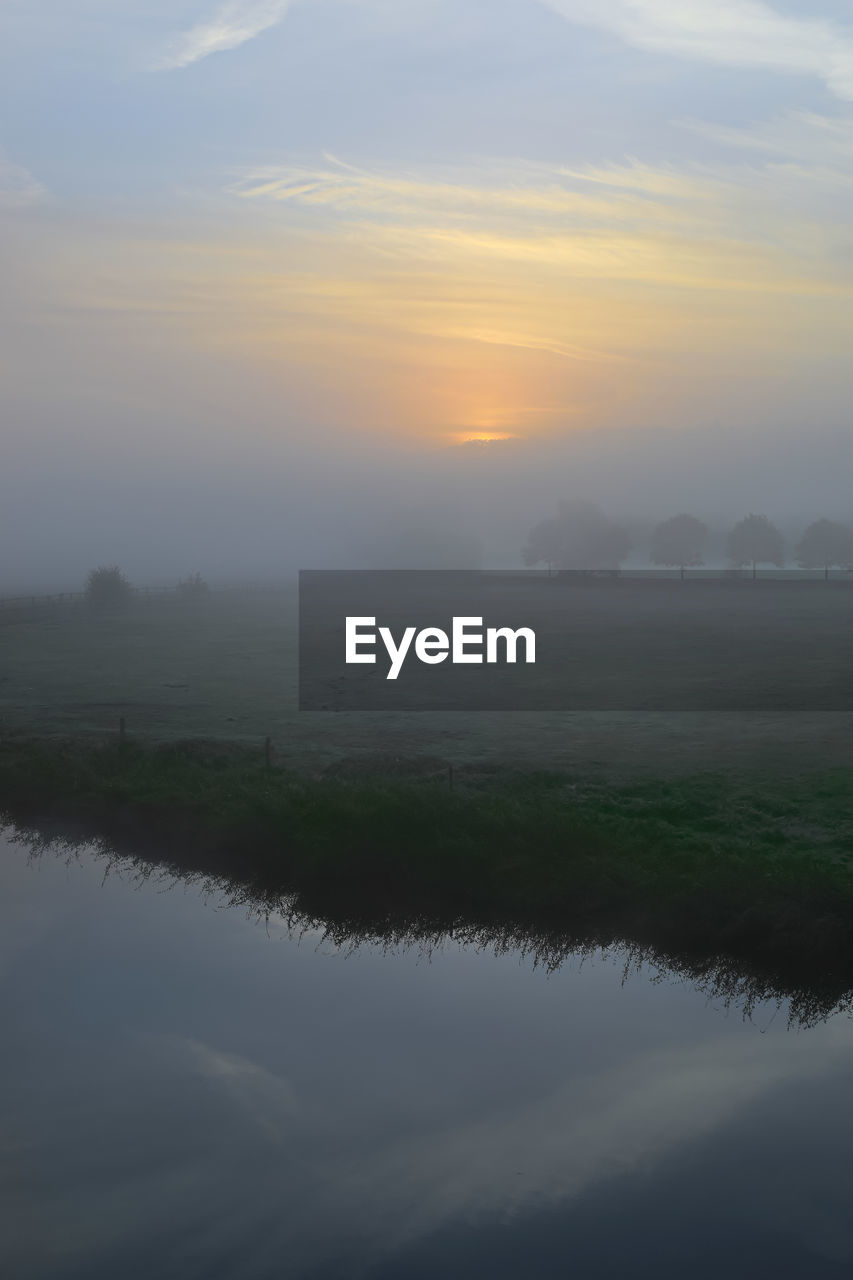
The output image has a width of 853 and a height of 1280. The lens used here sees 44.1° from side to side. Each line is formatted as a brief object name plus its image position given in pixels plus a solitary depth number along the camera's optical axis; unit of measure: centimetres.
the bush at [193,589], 15538
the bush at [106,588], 12350
